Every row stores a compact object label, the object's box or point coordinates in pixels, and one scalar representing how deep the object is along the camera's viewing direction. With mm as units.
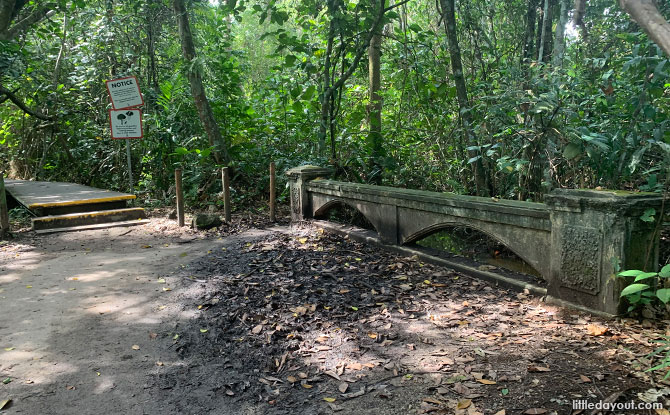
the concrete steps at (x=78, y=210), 8875
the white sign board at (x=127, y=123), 9969
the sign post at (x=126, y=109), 9789
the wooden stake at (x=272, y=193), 9227
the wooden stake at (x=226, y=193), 8859
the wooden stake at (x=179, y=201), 8992
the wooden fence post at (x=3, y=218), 7852
